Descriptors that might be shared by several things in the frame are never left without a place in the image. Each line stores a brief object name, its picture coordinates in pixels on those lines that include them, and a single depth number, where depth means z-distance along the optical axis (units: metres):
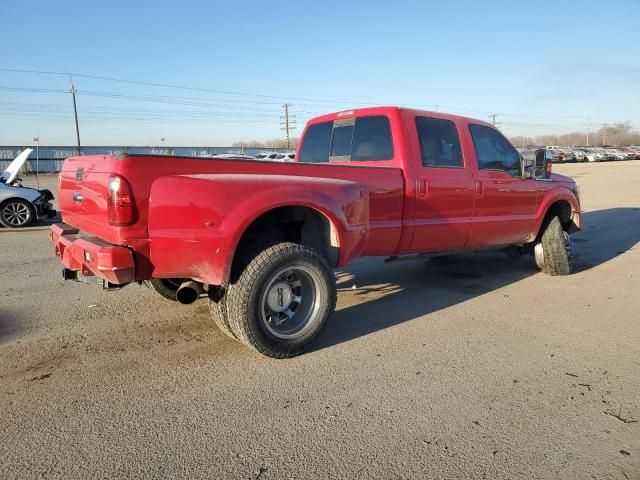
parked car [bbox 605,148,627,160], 62.80
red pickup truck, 3.25
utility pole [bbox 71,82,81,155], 49.62
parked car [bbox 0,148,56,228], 11.14
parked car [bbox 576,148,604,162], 58.81
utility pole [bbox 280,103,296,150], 69.28
